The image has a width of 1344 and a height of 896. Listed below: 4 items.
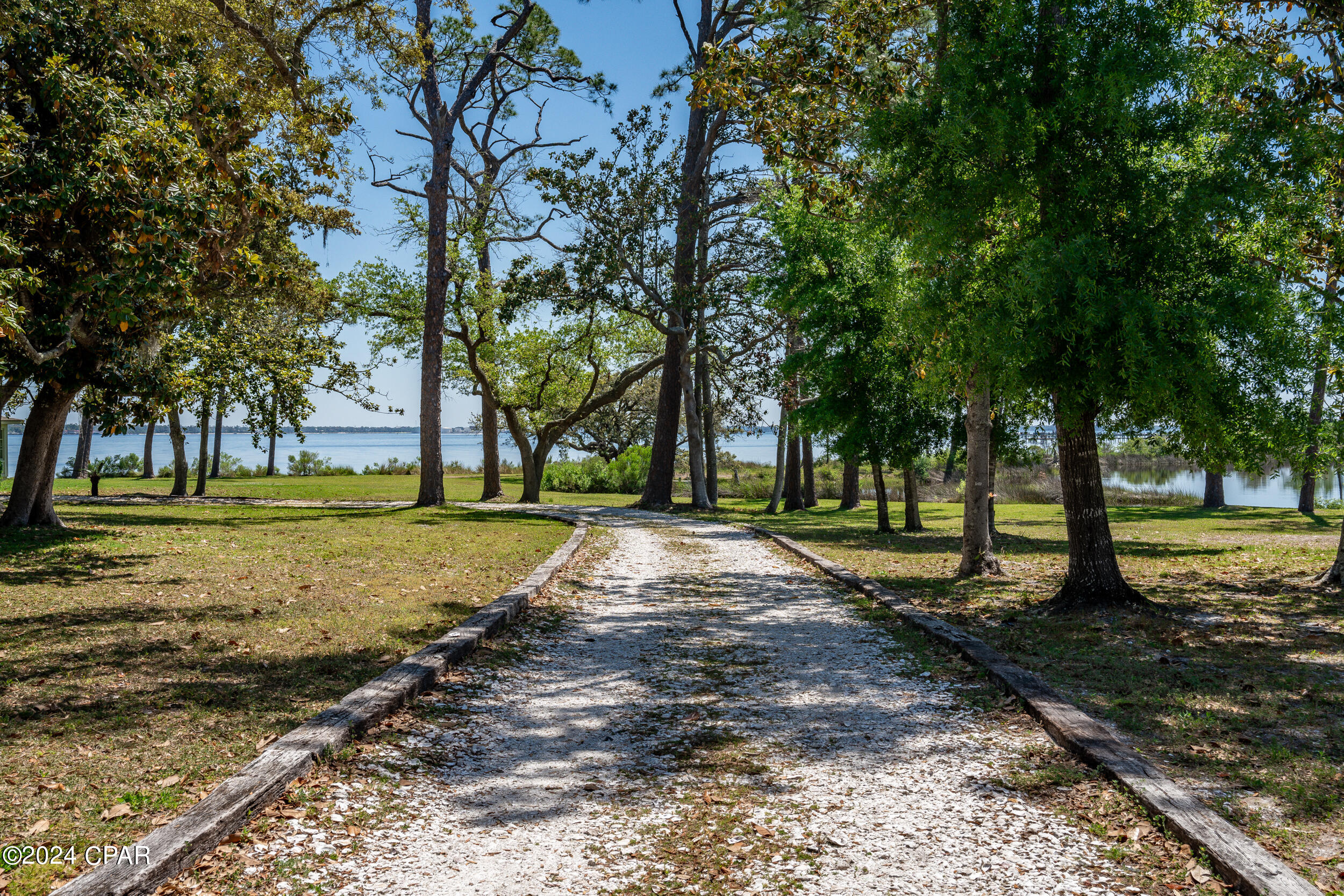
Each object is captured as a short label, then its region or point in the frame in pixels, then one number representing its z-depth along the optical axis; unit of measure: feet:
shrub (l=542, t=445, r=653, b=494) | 119.75
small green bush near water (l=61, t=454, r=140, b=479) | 129.18
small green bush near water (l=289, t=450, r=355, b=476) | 144.66
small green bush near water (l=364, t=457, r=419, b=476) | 150.00
